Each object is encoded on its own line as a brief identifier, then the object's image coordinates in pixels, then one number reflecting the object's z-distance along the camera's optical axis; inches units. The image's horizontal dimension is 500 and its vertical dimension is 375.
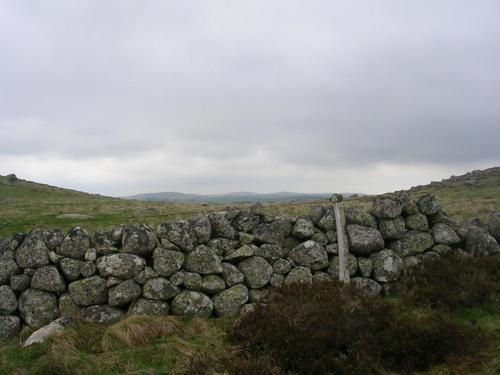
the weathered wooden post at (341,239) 405.1
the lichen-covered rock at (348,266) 412.7
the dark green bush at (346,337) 264.1
